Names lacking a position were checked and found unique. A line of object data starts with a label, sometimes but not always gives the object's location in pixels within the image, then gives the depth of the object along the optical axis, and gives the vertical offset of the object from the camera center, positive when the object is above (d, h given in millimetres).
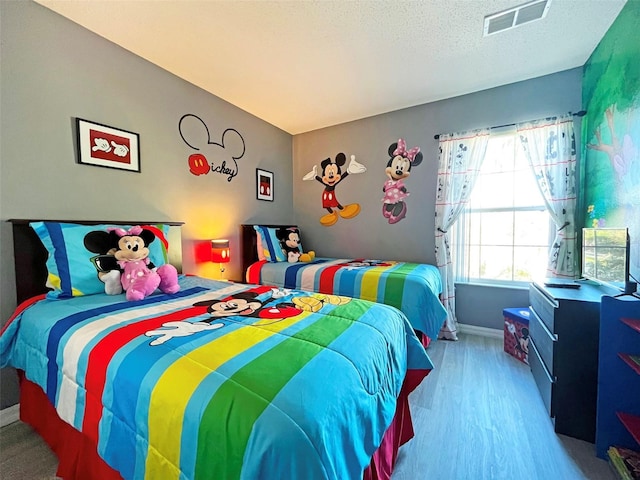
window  2744 +33
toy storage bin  2328 -952
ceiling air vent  1766 +1470
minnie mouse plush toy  1639 -247
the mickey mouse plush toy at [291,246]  3256 -213
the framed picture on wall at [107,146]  1927 +653
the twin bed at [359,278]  2225 -475
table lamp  2760 -218
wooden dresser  1505 -782
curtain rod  2387 +1021
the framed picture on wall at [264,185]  3508 +606
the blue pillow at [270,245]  3217 -194
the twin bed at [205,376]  664 -464
